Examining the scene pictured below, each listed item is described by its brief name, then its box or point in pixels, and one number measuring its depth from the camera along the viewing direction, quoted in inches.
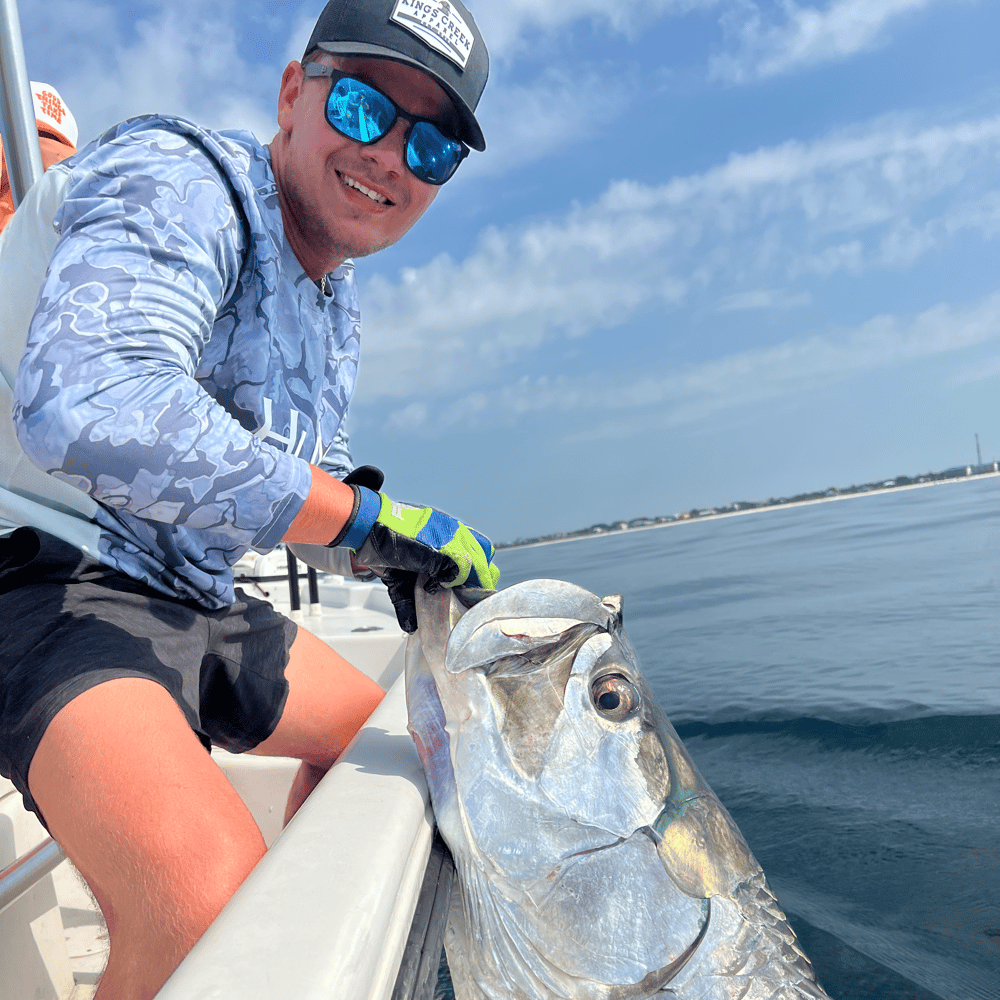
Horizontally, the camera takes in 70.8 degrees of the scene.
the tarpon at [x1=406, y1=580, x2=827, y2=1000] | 41.9
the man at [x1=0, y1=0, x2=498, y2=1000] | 39.4
